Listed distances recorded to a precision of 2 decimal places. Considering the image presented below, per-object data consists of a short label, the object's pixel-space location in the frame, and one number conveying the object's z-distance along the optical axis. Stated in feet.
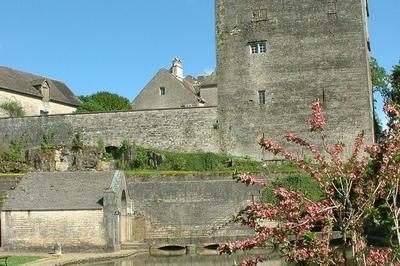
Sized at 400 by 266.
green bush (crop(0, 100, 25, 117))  165.78
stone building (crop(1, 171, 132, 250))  102.58
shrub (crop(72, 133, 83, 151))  140.46
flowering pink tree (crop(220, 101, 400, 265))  26.43
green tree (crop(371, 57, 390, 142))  167.12
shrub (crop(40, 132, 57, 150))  145.61
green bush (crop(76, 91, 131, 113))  194.98
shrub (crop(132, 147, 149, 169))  137.49
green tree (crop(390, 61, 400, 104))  141.21
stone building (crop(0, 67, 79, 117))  171.01
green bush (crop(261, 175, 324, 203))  111.75
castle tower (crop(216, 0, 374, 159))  132.46
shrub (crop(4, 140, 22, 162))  138.10
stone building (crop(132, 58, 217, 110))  184.44
